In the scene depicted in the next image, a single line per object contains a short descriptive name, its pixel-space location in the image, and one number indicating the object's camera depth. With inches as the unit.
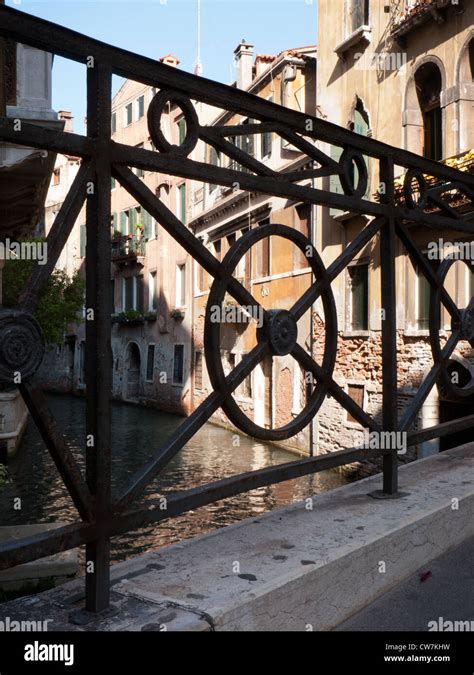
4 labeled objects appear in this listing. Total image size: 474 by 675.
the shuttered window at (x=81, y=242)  1217.4
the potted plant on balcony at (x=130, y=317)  1040.2
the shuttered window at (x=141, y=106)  1092.2
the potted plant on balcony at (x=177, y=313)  934.4
